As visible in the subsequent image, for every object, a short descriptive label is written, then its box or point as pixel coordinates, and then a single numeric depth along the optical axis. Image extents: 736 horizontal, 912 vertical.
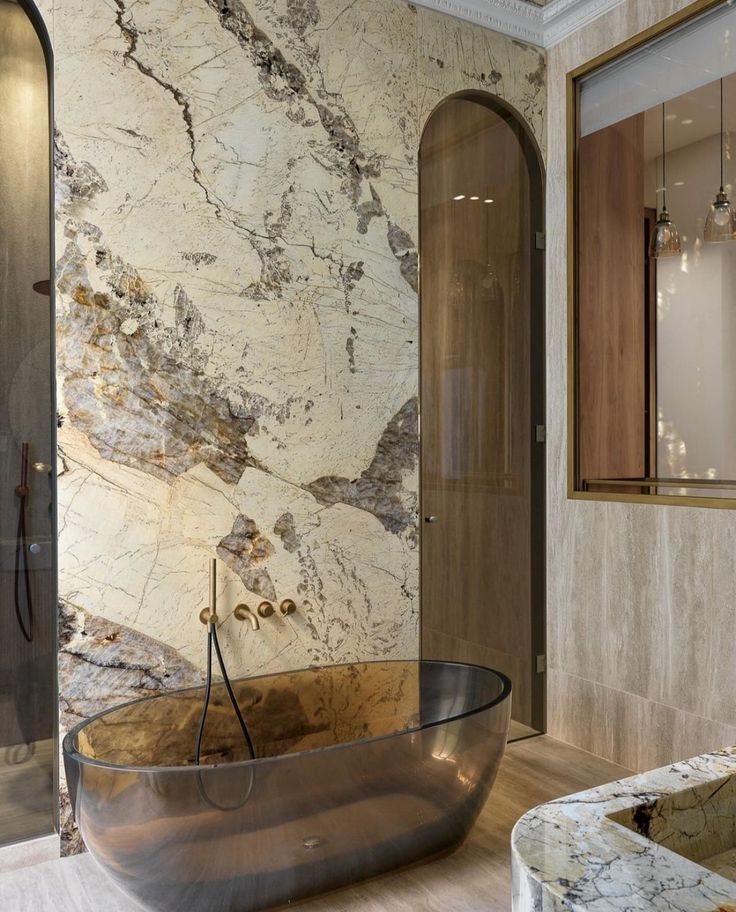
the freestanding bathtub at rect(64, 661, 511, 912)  1.89
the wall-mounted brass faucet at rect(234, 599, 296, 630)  2.64
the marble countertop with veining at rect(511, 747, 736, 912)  0.89
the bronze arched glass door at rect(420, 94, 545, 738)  3.15
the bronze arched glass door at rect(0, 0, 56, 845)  2.40
